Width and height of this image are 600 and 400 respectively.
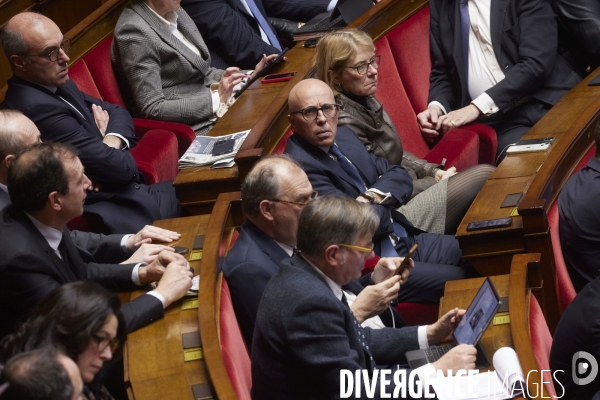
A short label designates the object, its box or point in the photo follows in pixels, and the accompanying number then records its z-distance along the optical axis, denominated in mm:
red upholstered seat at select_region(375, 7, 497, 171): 22505
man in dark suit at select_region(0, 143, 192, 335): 20793
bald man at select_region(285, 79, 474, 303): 21502
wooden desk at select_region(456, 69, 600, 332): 21243
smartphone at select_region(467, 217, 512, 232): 21276
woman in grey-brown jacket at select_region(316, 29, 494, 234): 21928
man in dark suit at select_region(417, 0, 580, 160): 22714
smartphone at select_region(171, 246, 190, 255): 21173
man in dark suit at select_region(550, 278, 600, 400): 20787
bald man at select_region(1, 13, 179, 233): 21759
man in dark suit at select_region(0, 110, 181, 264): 21182
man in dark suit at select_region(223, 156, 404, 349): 20917
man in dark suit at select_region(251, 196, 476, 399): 20401
